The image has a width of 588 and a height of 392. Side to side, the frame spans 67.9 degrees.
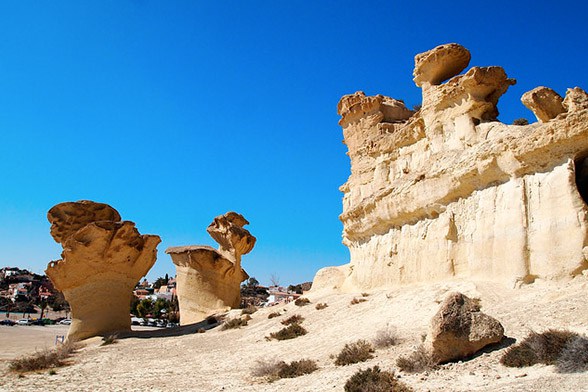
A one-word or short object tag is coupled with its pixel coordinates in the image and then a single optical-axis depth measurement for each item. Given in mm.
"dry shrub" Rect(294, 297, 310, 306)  21355
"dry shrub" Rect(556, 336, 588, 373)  5867
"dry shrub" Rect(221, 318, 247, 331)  21094
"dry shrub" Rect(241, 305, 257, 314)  24812
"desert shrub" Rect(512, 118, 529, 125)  23070
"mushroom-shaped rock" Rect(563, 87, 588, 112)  11471
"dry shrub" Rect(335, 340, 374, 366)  8812
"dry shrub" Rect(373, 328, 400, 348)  9336
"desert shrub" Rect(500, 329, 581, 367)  6436
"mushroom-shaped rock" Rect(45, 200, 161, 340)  23156
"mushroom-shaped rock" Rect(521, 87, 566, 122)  13000
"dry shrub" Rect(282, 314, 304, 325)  16453
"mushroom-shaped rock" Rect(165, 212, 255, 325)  28734
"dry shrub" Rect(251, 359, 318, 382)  9047
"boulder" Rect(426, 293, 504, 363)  7281
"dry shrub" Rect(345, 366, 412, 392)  6522
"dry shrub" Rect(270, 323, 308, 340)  14156
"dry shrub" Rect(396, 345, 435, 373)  7234
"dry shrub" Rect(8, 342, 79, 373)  13430
